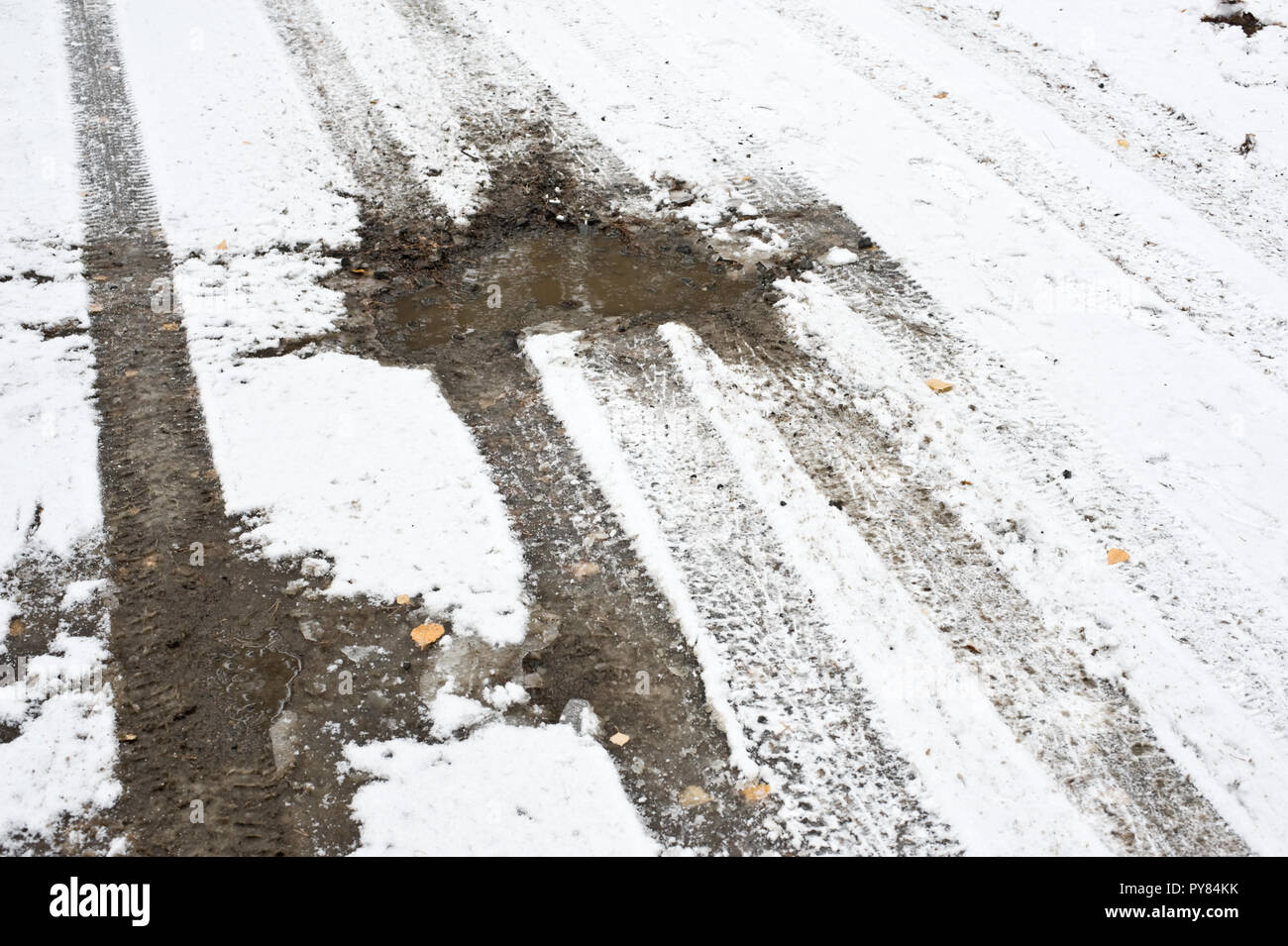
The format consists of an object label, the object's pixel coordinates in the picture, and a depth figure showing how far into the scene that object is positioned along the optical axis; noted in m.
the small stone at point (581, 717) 3.30
